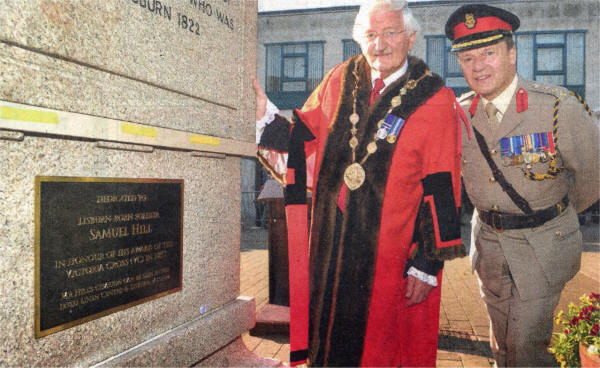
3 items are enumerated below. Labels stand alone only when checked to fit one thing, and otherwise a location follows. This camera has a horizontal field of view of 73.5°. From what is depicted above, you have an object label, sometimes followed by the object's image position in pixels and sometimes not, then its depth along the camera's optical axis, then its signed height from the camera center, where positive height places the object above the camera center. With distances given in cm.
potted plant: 220 -83
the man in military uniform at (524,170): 210 +9
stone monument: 147 +1
